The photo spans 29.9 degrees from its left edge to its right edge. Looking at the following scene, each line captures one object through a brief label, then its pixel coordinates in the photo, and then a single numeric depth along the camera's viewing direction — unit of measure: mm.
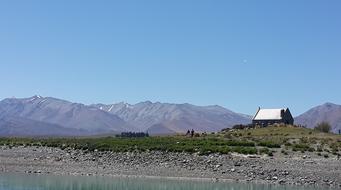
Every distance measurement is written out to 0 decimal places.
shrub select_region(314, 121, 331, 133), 109688
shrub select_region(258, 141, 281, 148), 68312
